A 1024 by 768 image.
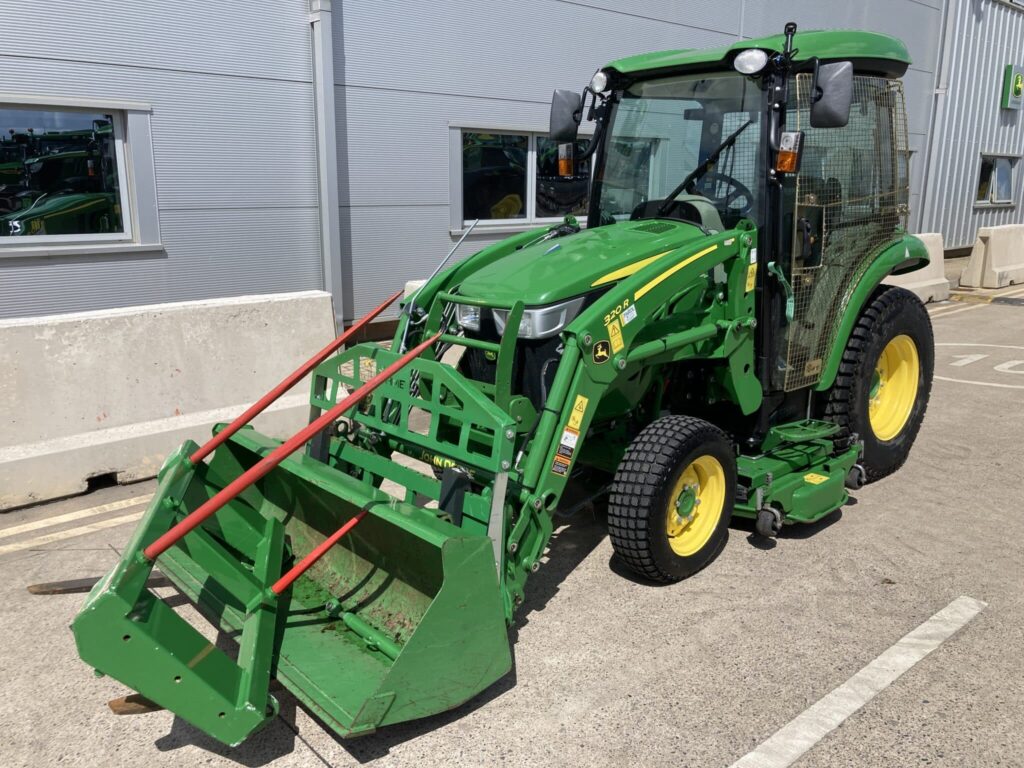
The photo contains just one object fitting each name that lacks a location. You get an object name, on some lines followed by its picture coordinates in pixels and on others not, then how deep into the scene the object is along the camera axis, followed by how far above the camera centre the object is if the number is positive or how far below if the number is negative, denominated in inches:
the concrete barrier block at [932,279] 472.4 -41.5
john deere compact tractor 118.2 -39.2
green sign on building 692.7 +92.9
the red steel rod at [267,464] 104.6 -34.2
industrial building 280.7 +25.9
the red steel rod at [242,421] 136.6 -35.2
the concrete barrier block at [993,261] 535.5 -35.0
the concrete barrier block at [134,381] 198.8 -44.5
